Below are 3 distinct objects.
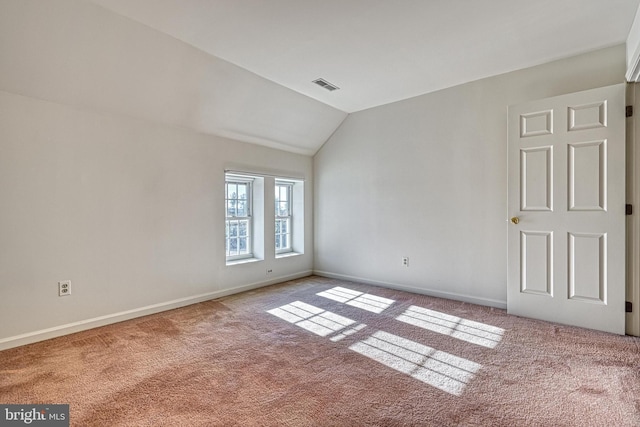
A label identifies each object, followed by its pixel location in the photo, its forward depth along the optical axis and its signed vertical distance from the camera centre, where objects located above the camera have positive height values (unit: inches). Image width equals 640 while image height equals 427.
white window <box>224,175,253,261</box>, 171.9 -4.0
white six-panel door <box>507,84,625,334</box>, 108.4 -0.6
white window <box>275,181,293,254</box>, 199.2 -3.9
